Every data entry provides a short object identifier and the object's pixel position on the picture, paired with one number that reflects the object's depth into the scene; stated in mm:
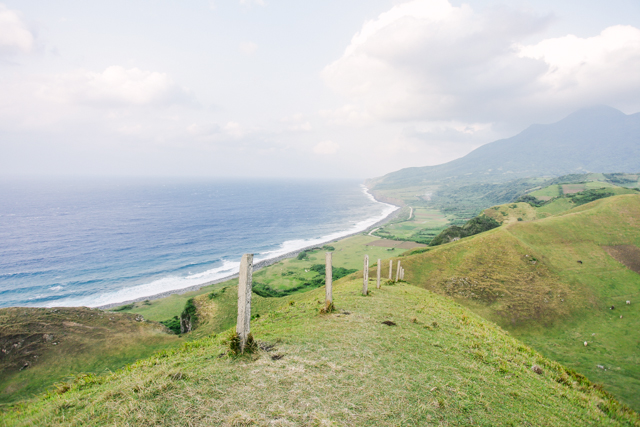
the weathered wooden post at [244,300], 7773
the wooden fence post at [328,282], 12988
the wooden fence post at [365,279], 16188
